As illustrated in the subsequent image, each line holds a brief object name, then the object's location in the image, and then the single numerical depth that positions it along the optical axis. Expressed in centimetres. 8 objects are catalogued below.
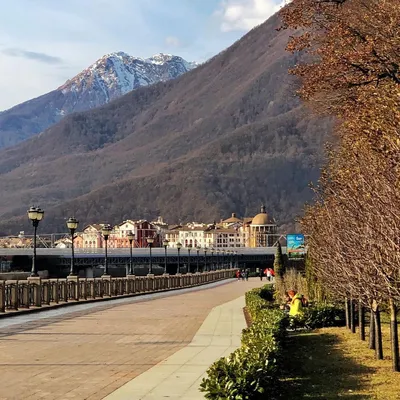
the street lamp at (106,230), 4973
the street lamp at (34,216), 3288
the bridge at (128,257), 15500
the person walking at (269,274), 10268
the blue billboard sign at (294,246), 8496
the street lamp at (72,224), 4034
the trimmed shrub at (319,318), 2379
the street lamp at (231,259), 17272
